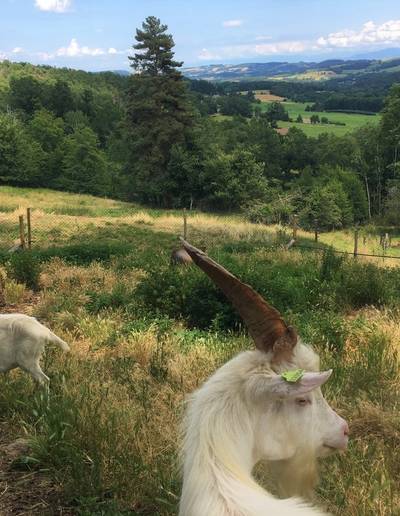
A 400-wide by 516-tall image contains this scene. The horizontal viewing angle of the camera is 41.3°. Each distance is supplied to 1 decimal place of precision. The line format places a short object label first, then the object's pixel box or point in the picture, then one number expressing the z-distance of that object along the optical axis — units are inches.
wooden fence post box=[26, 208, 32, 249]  639.8
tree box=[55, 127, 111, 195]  2481.5
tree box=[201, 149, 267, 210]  1793.8
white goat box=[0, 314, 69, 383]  193.5
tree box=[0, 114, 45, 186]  2304.4
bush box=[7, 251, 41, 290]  429.1
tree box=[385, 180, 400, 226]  2029.3
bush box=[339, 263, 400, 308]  364.8
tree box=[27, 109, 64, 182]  2559.1
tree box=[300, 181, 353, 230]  1854.1
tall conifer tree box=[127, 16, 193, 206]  1862.7
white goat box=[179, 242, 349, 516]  72.7
